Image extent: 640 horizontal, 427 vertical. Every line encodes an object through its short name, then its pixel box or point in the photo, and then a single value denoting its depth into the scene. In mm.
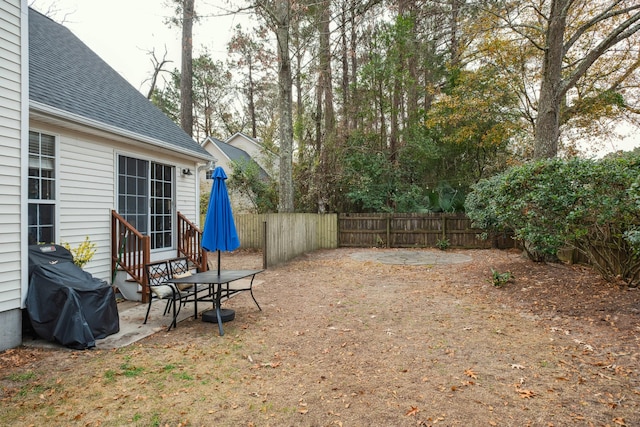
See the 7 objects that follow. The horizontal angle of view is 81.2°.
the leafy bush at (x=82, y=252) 5754
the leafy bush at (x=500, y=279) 6898
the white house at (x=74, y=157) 4250
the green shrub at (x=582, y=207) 5098
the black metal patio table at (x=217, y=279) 4815
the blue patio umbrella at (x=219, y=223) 5180
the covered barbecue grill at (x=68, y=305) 4199
